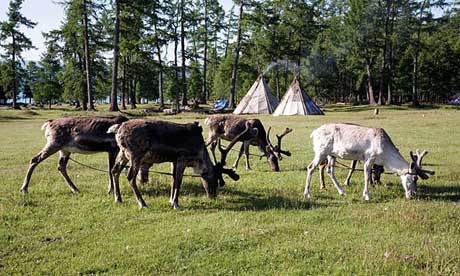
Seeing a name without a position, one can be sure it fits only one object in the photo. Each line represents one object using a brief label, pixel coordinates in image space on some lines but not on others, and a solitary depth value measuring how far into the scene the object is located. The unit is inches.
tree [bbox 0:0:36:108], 2084.2
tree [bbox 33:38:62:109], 2632.9
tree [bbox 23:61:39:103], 2948.8
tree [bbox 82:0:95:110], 1605.6
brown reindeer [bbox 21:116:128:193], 394.3
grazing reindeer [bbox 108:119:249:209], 354.9
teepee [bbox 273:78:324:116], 1690.5
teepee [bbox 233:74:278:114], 1786.4
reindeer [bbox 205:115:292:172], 570.3
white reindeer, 388.0
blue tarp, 2216.4
